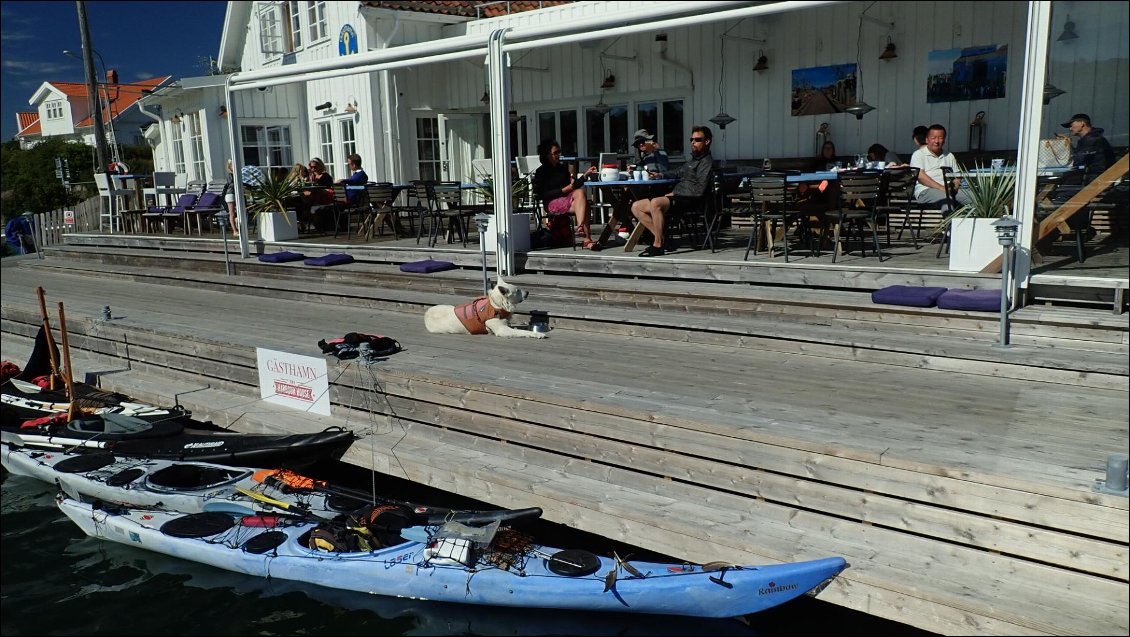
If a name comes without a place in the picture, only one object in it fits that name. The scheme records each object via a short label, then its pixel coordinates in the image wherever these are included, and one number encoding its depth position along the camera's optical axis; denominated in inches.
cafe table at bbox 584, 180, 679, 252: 319.9
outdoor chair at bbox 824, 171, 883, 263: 263.4
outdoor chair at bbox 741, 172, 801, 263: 271.1
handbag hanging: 207.0
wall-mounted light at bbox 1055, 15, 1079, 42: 196.5
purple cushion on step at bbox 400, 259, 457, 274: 344.5
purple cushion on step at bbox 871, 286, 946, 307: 214.8
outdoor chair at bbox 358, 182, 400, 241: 406.9
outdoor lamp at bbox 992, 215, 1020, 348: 191.0
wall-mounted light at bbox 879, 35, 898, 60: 384.8
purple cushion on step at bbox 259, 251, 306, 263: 403.9
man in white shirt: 296.0
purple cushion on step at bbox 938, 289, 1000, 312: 206.5
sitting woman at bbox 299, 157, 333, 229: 476.7
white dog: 261.4
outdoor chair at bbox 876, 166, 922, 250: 298.7
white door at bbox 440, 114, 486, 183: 582.6
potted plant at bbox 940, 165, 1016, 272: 226.2
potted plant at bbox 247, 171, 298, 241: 442.7
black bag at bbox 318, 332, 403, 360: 243.6
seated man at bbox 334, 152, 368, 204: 449.4
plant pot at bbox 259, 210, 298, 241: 441.1
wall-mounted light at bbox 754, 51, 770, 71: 427.5
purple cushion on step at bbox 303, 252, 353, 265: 385.1
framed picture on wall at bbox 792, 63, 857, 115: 403.2
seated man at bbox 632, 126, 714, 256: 299.7
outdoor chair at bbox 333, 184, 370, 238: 431.8
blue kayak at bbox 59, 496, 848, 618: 140.2
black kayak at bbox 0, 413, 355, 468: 216.8
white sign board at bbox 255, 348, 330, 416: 239.5
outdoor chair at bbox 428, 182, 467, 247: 376.8
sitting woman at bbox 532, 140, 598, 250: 328.8
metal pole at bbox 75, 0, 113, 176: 674.8
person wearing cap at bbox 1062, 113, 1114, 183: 208.1
